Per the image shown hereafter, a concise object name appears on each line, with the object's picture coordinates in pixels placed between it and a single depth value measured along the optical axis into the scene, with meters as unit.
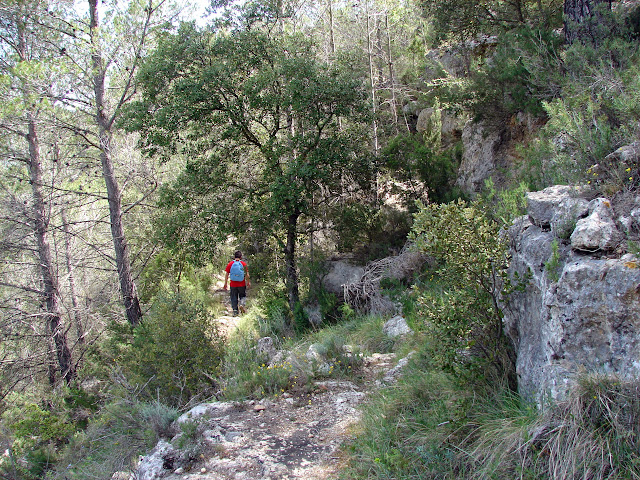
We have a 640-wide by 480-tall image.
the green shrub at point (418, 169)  10.57
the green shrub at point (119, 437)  4.98
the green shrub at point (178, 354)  6.89
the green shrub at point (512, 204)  5.14
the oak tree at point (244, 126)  10.06
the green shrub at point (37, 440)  8.19
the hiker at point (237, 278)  11.41
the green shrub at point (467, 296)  3.78
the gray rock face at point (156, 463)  4.12
